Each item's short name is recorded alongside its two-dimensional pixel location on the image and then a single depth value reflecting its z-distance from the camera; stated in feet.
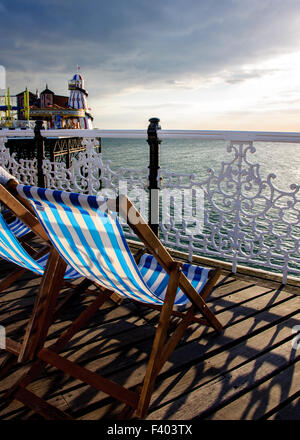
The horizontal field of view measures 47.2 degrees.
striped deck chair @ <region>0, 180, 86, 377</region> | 5.92
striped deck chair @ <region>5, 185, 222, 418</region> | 4.96
